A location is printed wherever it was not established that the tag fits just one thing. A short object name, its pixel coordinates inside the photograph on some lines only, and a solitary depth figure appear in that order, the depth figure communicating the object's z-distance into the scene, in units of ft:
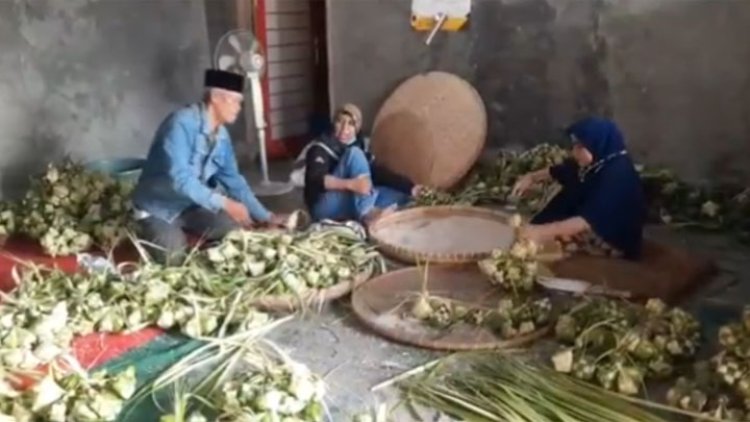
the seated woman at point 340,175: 13.62
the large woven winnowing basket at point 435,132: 16.48
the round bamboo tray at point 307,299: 10.38
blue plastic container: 15.17
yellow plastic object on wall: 16.75
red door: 19.16
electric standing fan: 16.39
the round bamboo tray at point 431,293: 9.32
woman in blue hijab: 11.10
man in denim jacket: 11.94
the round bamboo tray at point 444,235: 11.51
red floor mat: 9.41
